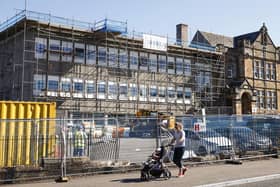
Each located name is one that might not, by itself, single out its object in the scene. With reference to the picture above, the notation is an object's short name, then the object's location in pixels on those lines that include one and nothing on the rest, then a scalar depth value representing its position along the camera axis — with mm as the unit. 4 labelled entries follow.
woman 12338
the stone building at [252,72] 50094
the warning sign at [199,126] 15648
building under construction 35031
